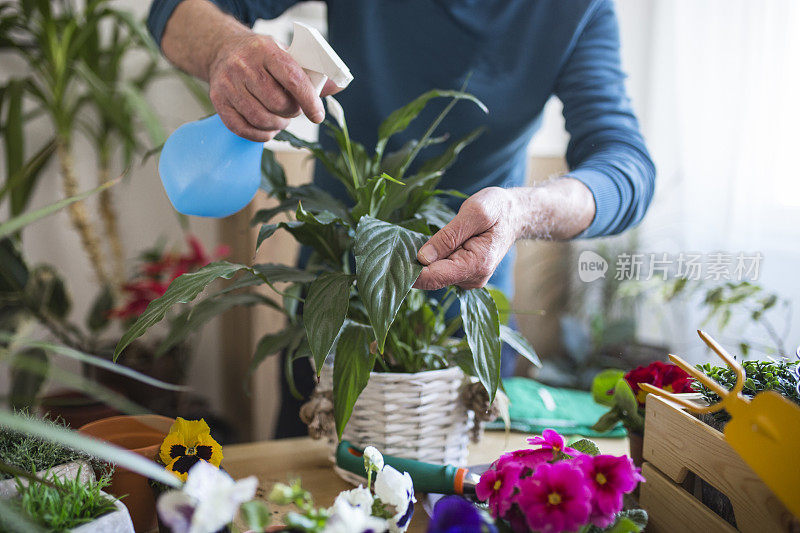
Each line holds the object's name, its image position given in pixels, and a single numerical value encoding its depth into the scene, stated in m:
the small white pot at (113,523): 0.41
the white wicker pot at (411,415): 0.64
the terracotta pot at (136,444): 0.54
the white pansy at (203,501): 0.35
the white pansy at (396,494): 0.45
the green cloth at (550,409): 0.87
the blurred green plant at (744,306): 0.83
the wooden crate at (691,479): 0.46
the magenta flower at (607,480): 0.42
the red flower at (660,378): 0.65
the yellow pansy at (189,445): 0.55
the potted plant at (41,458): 0.49
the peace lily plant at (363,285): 0.53
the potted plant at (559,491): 0.41
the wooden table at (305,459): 0.69
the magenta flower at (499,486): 0.45
